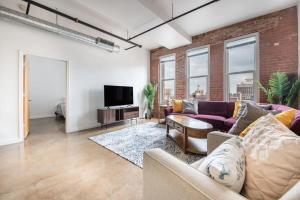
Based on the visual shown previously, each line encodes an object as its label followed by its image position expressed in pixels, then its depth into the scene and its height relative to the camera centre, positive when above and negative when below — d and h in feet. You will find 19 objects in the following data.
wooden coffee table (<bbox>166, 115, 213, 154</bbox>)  8.45 -1.97
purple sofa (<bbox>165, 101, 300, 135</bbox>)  11.17 -1.34
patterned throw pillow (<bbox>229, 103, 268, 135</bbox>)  6.35 -0.83
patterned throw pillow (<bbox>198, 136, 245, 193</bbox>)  2.27 -1.12
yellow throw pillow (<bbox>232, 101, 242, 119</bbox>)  11.79 -0.75
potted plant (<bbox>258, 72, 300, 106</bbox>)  10.44 +0.71
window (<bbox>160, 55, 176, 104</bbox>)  19.69 +2.83
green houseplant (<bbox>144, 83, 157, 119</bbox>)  20.29 +0.48
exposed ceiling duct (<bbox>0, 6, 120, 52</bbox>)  9.34 +5.27
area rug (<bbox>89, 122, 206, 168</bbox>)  8.42 -3.14
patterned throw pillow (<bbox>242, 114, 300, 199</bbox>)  2.26 -1.09
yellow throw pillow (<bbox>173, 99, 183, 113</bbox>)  15.04 -0.76
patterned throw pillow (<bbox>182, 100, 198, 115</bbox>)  14.20 -0.83
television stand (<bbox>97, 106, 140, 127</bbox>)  14.55 -1.64
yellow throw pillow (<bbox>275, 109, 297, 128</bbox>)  4.89 -0.61
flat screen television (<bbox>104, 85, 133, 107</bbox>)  15.24 +0.36
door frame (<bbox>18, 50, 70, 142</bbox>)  11.09 +0.54
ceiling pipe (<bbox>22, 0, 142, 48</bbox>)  8.77 +5.71
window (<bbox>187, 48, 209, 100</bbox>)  16.46 +3.00
